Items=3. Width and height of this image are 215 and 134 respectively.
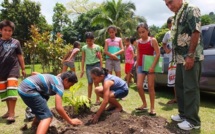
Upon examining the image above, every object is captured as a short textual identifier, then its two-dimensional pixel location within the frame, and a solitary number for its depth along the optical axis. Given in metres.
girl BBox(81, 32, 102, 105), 6.08
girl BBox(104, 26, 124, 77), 6.33
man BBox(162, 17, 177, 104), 5.77
